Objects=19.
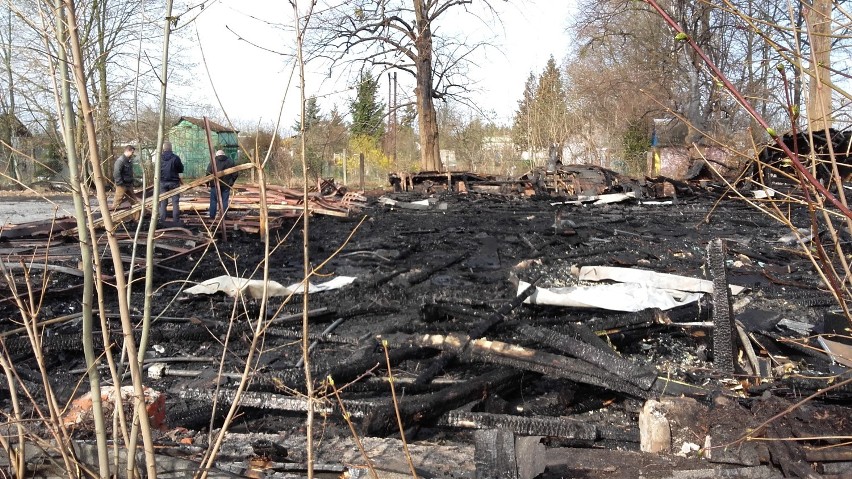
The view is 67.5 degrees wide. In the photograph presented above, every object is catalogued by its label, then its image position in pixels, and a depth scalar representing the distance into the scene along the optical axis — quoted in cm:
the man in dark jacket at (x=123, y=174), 1189
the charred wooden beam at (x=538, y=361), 396
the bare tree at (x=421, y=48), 2730
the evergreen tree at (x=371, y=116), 2717
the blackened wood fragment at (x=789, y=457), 265
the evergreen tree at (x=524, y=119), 3462
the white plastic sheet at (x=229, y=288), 670
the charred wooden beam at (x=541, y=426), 337
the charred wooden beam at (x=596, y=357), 386
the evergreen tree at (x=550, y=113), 3275
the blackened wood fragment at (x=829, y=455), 274
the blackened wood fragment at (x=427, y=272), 775
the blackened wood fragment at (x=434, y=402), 335
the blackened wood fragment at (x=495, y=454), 256
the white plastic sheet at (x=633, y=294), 588
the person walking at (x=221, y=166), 925
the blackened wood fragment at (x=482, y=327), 419
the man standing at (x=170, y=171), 1234
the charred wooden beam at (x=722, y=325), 432
